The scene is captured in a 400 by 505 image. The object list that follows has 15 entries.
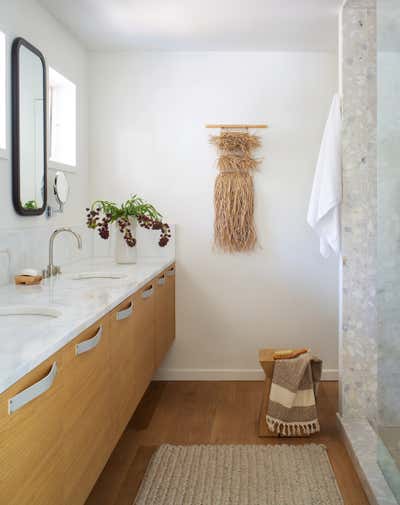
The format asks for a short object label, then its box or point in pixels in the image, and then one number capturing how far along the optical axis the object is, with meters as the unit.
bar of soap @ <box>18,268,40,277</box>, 2.54
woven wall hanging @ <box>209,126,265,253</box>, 3.92
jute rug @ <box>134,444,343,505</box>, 2.35
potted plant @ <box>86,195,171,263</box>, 3.47
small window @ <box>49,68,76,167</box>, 3.46
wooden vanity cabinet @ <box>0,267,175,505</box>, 1.21
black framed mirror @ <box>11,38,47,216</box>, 2.68
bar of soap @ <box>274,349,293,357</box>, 3.11
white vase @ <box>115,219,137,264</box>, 3.51
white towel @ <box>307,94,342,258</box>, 2.99
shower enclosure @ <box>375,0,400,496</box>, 2.00
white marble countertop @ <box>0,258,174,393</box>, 1.30
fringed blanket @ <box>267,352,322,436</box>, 3.00
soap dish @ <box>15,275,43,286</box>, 2.49
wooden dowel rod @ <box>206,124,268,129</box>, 3.92
